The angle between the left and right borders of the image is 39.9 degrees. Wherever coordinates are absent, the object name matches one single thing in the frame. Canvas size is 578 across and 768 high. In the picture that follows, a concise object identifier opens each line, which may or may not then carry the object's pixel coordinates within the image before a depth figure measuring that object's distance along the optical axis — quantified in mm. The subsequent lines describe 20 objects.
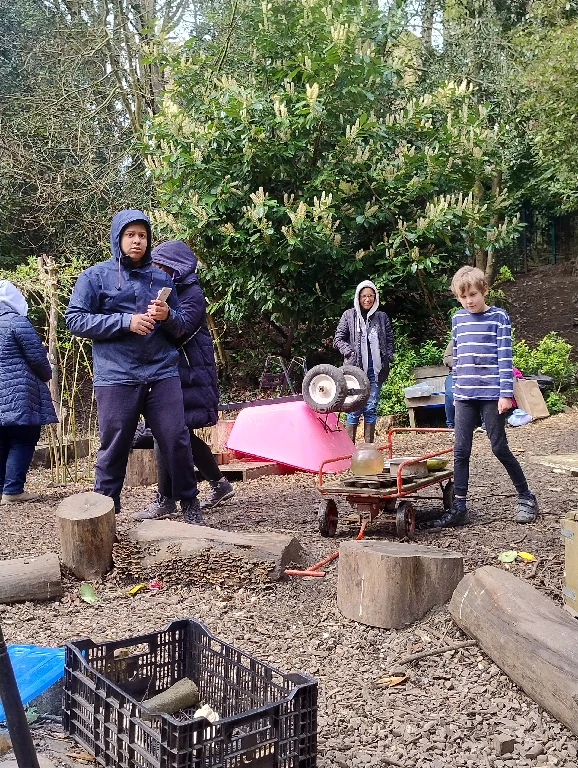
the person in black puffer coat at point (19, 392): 6410
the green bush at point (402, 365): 11047
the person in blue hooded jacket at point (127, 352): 4852
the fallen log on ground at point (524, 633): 2588
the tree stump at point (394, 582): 3469
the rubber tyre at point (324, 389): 7121
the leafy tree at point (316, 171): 10586
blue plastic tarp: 2650
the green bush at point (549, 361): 11836
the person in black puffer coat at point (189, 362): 5445
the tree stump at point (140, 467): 7758
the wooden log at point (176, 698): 2533
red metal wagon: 4852
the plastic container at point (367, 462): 5262
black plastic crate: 2004
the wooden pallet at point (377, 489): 4809
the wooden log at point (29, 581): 3859
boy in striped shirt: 5086
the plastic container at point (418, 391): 10539
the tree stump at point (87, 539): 4113
